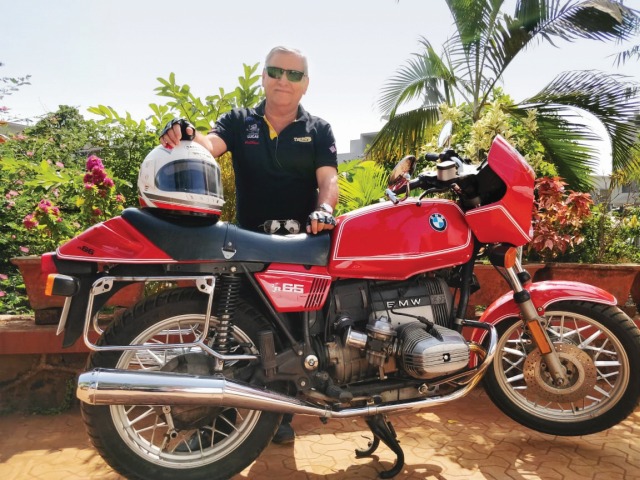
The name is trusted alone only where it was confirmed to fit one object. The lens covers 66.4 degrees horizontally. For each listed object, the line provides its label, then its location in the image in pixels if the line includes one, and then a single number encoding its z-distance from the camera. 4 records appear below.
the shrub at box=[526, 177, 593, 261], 4.38
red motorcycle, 2.08
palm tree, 6.93
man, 2.91
